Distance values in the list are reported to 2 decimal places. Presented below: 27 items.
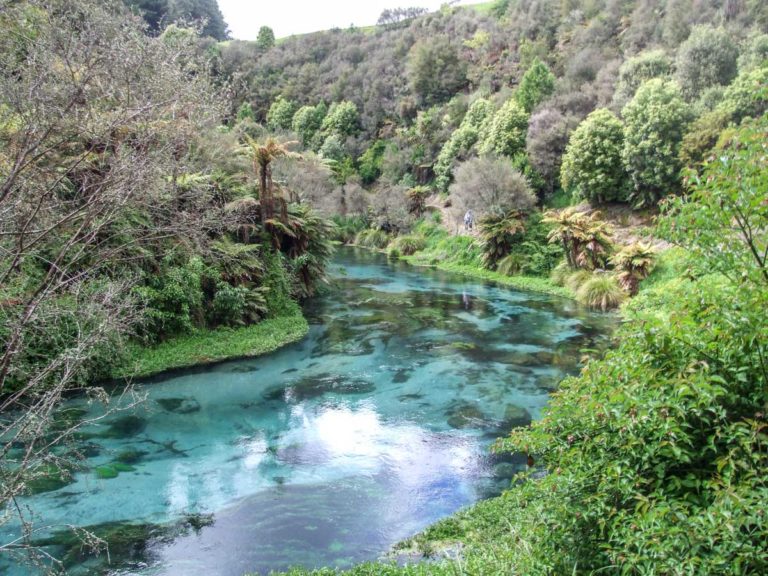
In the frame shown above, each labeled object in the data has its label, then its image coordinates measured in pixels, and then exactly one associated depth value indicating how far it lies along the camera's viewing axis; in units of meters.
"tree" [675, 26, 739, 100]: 24.22
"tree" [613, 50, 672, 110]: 26.95
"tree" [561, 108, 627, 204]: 24.83
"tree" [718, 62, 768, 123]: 19.98
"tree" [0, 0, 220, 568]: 3.47
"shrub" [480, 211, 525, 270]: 25.73
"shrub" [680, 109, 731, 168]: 20.41
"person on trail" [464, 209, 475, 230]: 29.23
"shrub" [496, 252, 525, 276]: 25.09
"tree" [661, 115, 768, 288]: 3.39
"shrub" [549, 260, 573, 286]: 22.52
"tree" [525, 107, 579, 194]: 29.66
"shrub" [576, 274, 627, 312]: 18.80
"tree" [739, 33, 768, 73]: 22.36
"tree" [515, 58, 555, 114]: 34.12
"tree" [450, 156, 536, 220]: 26.73
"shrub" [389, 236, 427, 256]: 33.62
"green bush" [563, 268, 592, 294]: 21.12
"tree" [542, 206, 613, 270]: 21.52
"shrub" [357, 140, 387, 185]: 46.53
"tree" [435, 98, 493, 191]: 37.00
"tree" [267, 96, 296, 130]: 52.41
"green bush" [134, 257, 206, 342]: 13.30
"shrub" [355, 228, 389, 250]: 36.22
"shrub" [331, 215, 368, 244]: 39.12
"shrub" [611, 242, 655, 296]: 19.20
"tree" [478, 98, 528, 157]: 32.50
